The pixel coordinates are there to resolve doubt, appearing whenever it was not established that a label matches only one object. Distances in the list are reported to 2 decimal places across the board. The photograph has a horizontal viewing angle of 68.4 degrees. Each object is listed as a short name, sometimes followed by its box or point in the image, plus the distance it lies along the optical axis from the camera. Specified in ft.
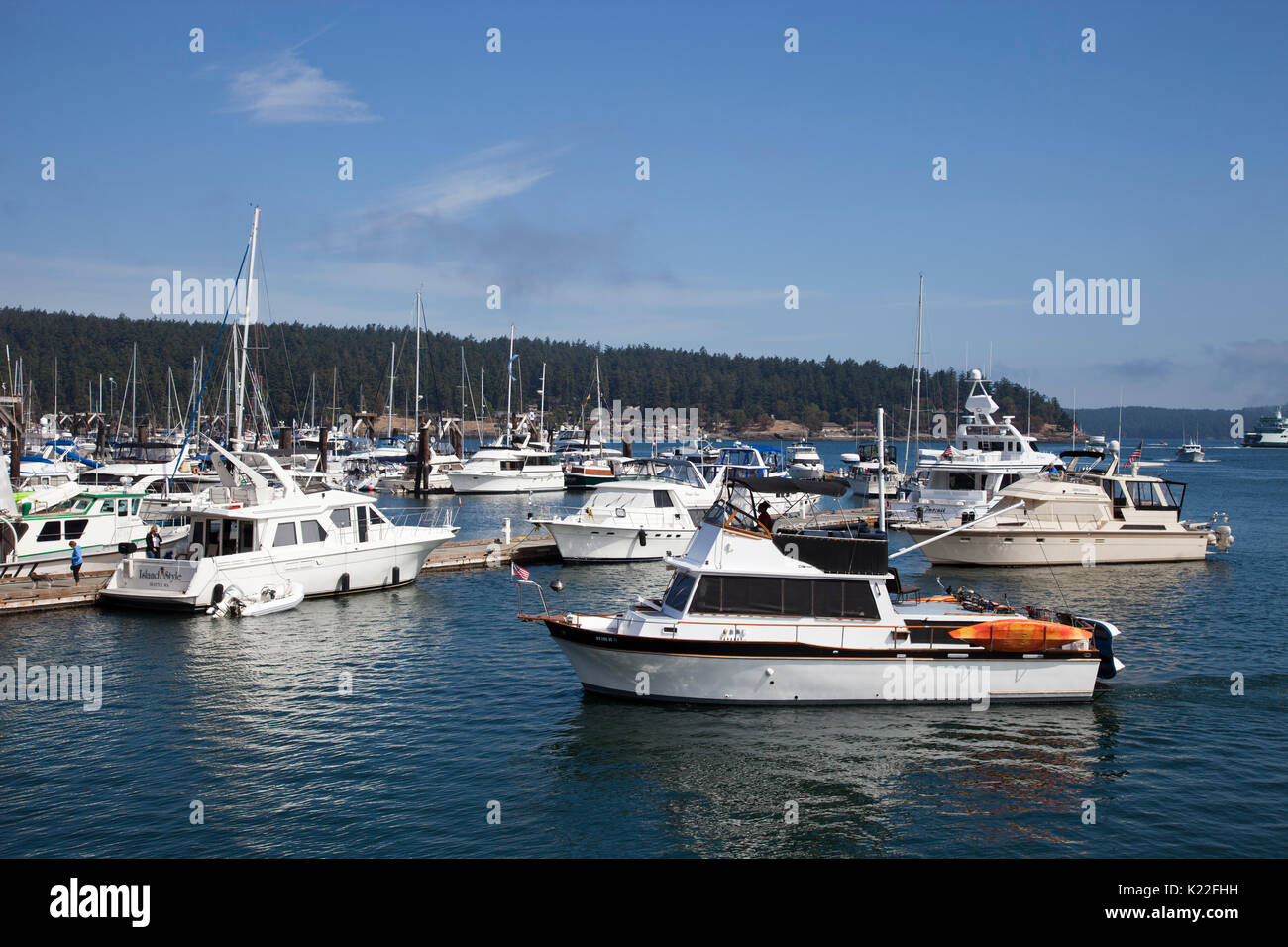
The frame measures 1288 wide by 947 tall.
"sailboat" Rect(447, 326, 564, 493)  263.90
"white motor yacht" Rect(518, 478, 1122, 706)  65.05
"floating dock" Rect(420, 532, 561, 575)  129.18
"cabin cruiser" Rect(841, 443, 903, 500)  226.58
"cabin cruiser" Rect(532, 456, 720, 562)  136.05
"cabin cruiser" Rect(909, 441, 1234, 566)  130.11
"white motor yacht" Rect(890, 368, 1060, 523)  150.92
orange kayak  66.69
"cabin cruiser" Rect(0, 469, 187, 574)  111.34
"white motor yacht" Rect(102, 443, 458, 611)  96.22
